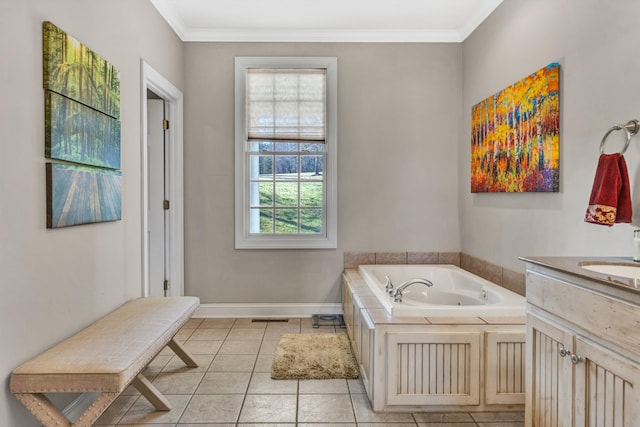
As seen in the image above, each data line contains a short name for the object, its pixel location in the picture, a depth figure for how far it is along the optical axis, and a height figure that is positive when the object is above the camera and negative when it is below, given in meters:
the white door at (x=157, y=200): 3.78 +0.01
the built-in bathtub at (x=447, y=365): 2.27 -0.86
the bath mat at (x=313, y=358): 2.72 -1.08
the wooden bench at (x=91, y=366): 1.60 -0.64
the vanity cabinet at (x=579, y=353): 1.22 -0.49
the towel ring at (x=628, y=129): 1.84 +0.32
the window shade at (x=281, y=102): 3.96 +0.91
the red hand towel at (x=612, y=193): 1.83 +0.04
